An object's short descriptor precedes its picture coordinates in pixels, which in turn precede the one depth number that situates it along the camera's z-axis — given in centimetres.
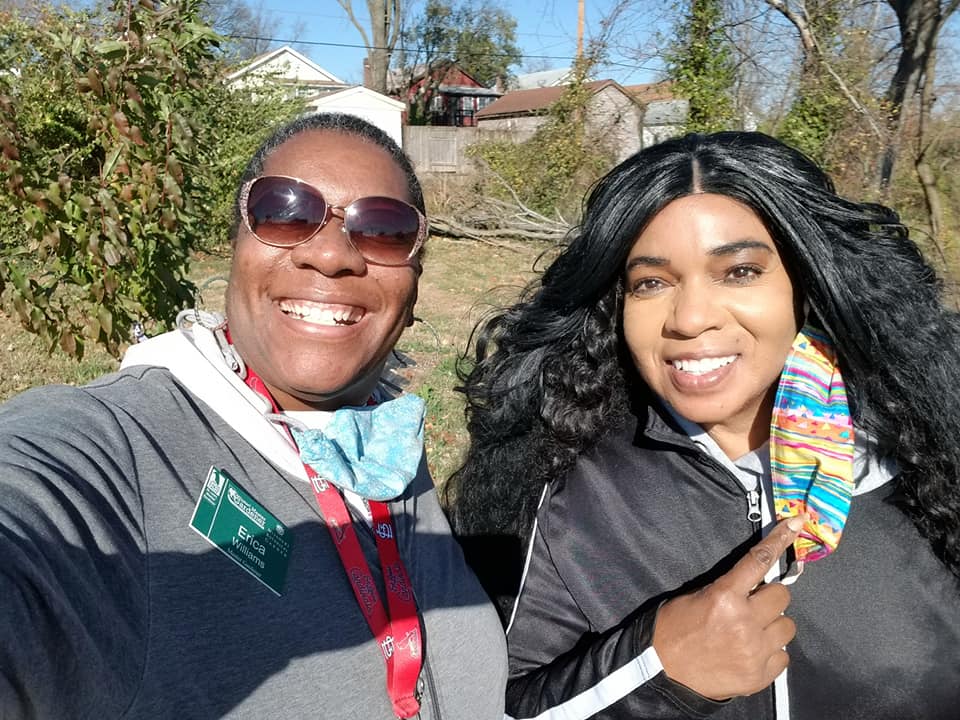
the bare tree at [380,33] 3394
